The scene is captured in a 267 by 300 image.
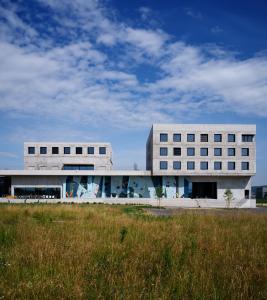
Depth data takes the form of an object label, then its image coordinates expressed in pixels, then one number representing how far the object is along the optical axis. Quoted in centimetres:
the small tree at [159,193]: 4435
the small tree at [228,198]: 4445
